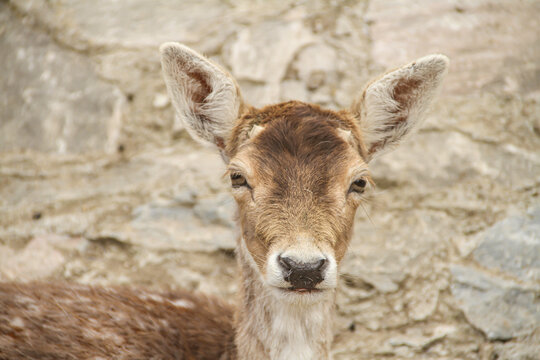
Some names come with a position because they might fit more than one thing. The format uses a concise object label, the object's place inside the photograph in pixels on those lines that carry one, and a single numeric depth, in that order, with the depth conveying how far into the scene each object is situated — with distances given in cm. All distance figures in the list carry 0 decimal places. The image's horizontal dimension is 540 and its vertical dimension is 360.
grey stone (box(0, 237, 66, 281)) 862
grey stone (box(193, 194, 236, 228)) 905
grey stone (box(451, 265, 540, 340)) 749
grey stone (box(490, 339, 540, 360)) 725
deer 580
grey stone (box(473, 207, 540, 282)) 791
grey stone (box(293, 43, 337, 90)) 968
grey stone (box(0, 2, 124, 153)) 977
